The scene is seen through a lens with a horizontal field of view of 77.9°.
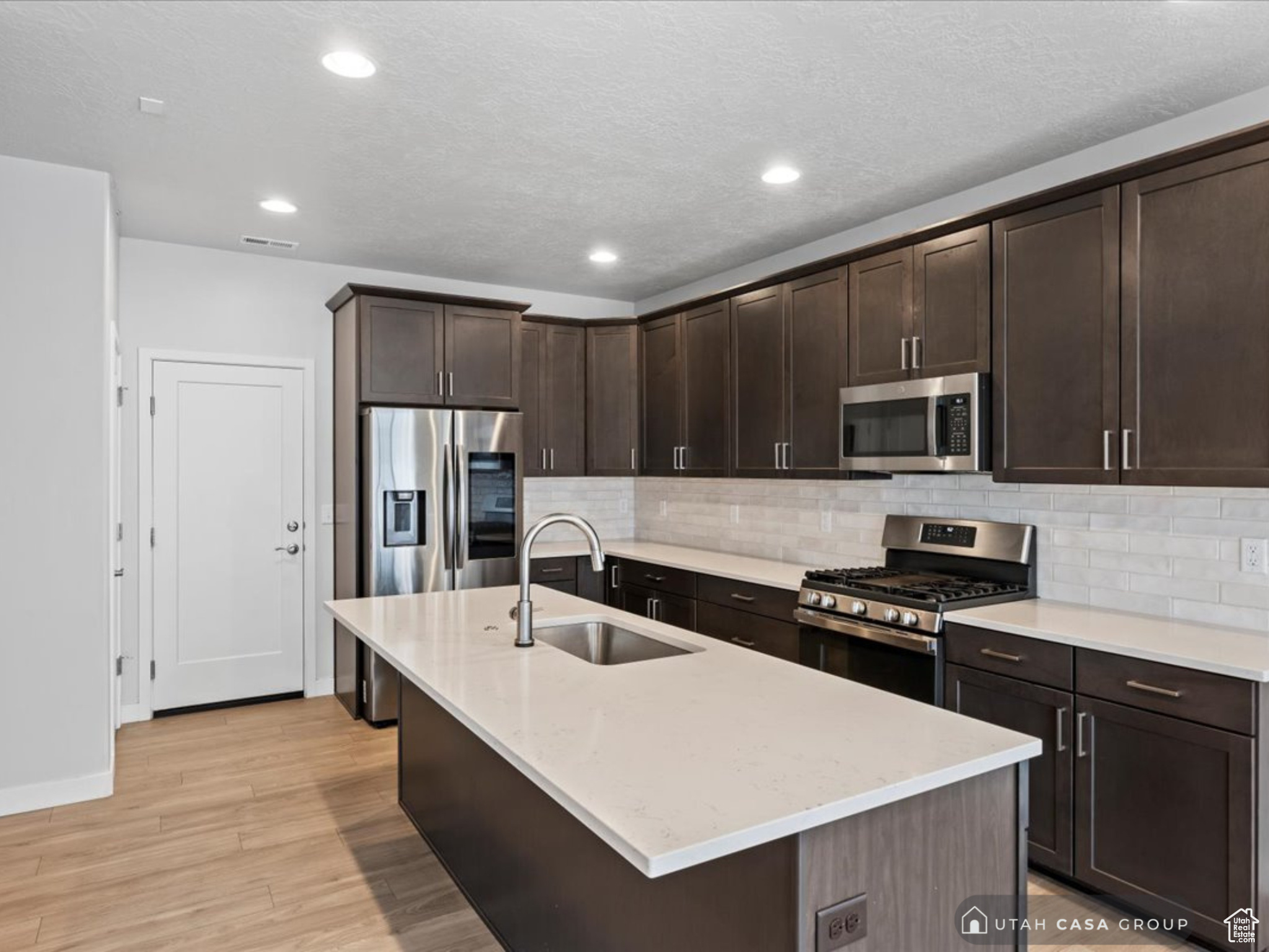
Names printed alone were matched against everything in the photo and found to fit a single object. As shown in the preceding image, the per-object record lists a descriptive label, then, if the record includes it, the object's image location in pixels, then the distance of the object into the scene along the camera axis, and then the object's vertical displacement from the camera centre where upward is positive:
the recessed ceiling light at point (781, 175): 3.31 +1.28
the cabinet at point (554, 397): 5.33 +0.53
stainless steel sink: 2.60 -0.57
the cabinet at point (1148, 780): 2.14 -0.91
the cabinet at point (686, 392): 4.64 +0.52
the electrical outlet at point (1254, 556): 2.54 -0.26
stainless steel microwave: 3.12 +0.21
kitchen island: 1.27 -0.53
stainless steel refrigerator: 4.34 -0.19
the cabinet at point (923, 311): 3.14 +0.71
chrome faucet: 2.31 -0.26
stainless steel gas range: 2.97 -0.49
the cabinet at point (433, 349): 4.45 +0.74
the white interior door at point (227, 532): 4.48 -0.35
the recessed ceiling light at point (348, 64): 2.34 +1.25
